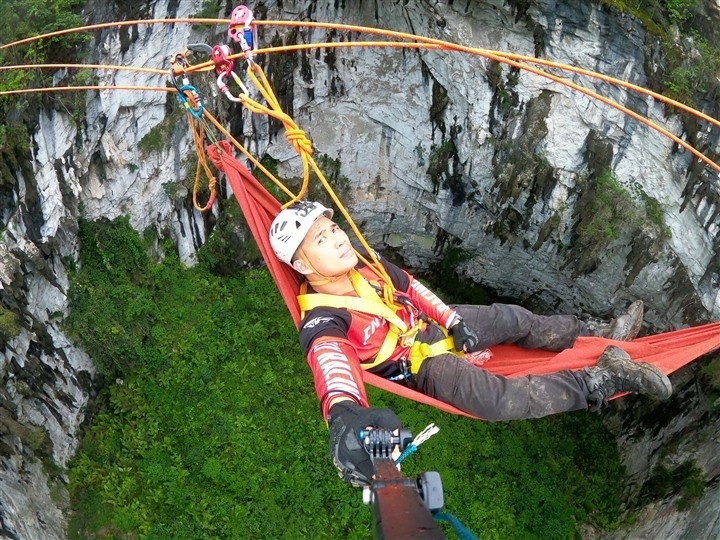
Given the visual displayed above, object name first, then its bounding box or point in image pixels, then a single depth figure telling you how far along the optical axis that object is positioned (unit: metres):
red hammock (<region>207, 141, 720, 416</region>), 3.11
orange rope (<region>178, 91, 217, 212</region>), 2.71
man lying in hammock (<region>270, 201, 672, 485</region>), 2.91
